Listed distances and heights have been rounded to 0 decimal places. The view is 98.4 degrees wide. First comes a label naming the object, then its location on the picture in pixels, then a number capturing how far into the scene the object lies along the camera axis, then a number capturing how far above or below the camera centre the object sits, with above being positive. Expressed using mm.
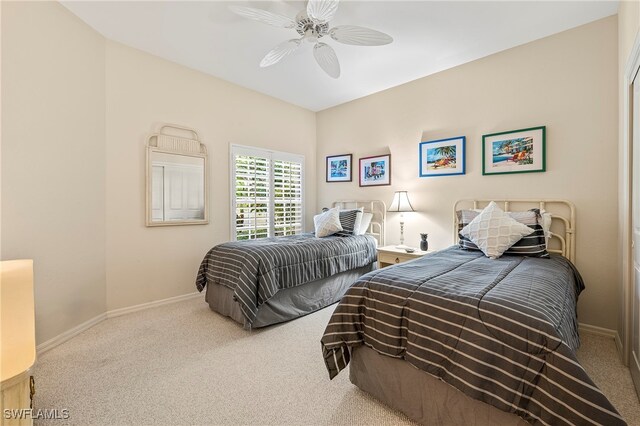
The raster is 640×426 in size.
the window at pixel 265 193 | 3951 +288
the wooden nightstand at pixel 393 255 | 3193 -526
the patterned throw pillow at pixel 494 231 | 2318 -180
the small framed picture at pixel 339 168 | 4523 +730
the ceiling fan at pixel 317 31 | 2029 +1478
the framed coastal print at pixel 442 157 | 3295 +672
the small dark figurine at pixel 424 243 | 3338 -389
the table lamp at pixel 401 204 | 3609 +91
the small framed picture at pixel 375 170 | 4023 +610
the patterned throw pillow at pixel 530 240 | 2320 -261
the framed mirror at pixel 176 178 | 3158 +410
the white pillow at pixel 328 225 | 3641 -181
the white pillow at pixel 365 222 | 3955 -158
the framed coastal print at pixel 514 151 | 2756 +621
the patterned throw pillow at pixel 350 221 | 3727 -135
